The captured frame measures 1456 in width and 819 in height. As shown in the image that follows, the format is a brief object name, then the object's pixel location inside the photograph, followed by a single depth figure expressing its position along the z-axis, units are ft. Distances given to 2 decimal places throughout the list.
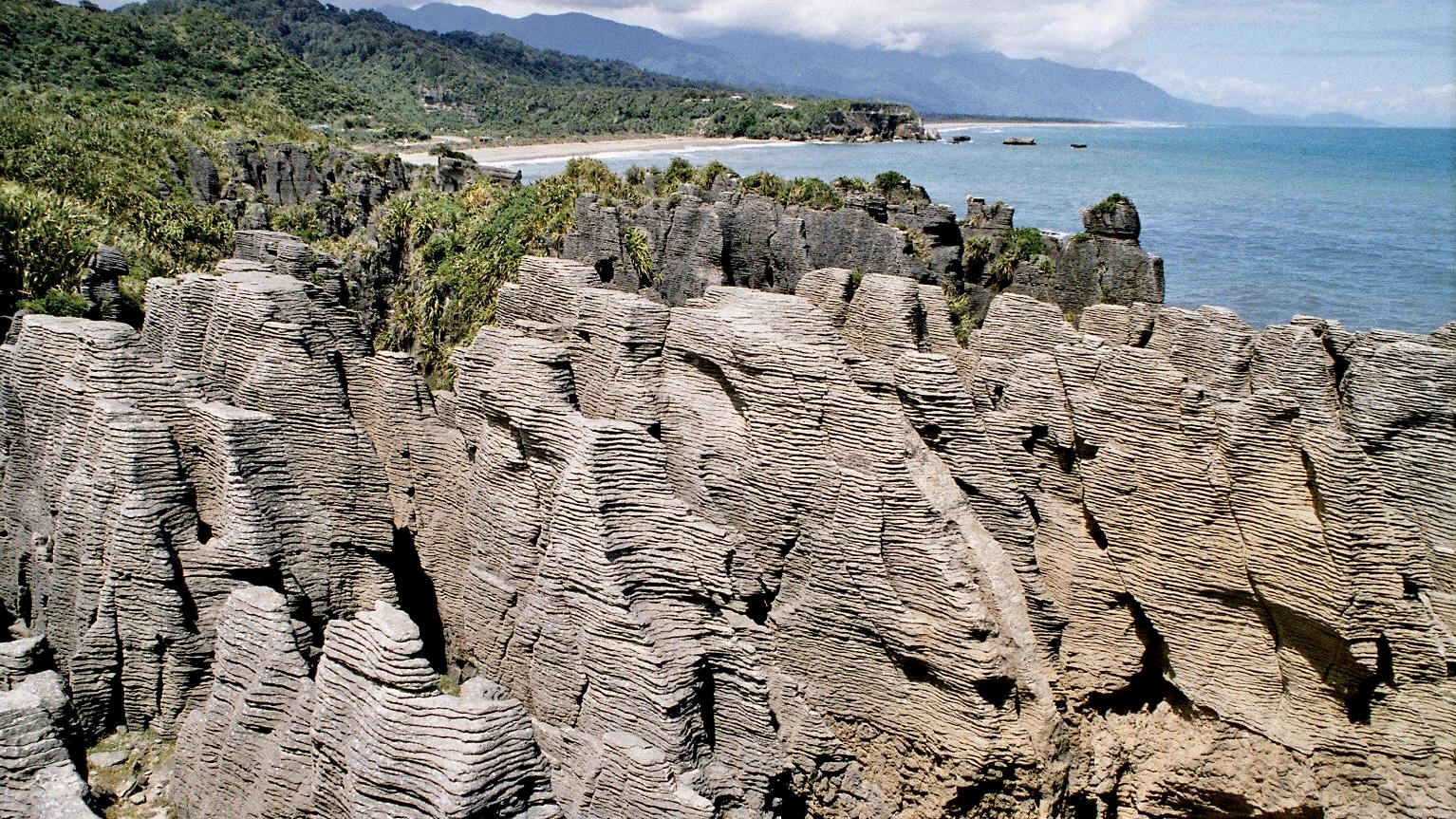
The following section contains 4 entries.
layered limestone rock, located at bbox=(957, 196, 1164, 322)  95.91
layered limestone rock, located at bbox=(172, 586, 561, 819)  19.38
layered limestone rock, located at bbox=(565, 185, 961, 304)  95.09
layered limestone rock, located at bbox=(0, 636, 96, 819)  21.76
